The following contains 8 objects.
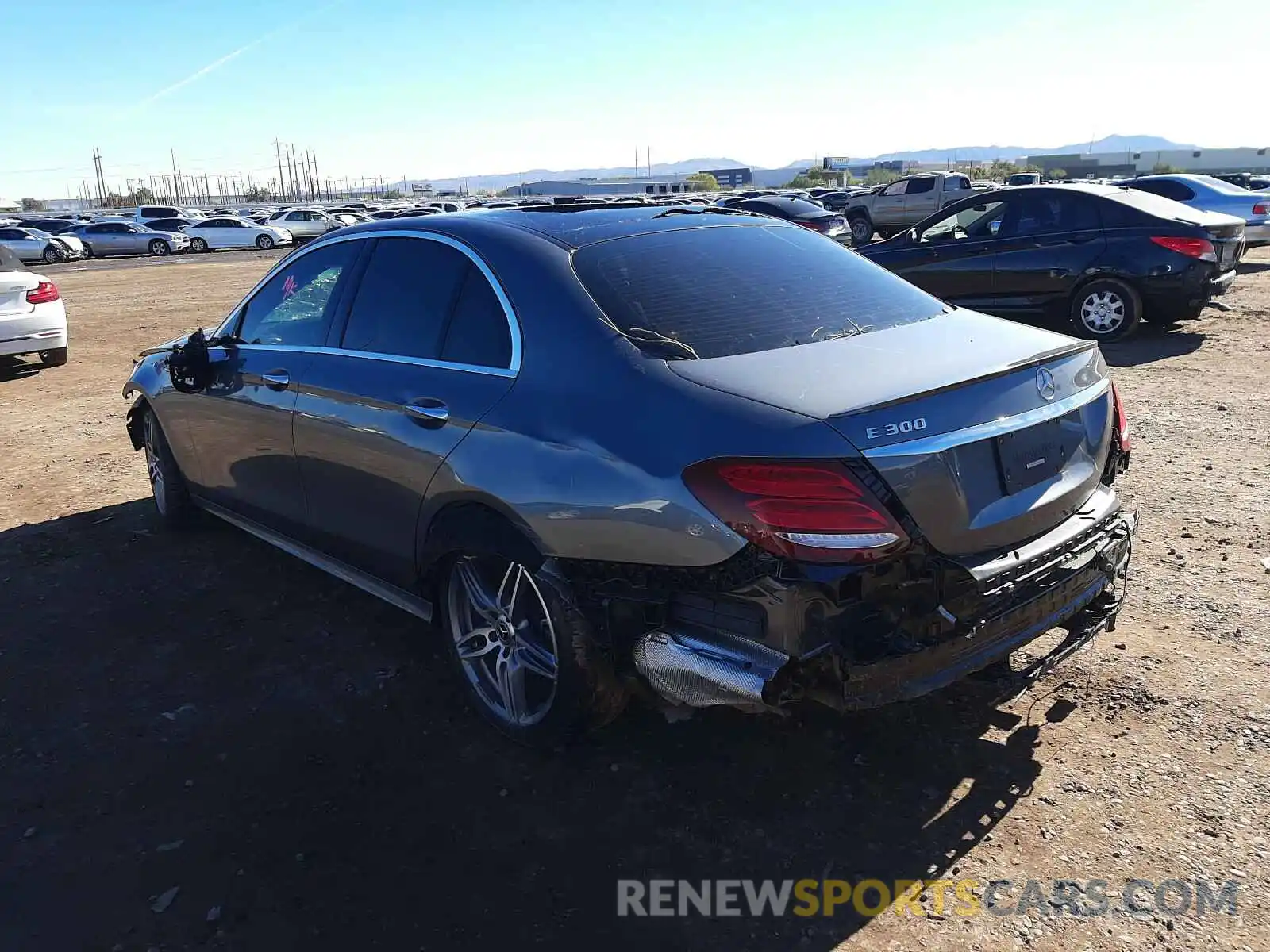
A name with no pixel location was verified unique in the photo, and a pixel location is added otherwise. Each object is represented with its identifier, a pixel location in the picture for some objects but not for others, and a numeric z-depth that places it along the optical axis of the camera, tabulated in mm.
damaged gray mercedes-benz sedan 2602
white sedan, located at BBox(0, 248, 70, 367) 10477
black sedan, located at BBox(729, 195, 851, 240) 21578
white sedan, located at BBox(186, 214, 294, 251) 42094
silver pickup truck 29328
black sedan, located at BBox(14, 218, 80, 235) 46406
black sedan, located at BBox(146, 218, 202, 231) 45406
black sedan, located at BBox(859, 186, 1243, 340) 9758
